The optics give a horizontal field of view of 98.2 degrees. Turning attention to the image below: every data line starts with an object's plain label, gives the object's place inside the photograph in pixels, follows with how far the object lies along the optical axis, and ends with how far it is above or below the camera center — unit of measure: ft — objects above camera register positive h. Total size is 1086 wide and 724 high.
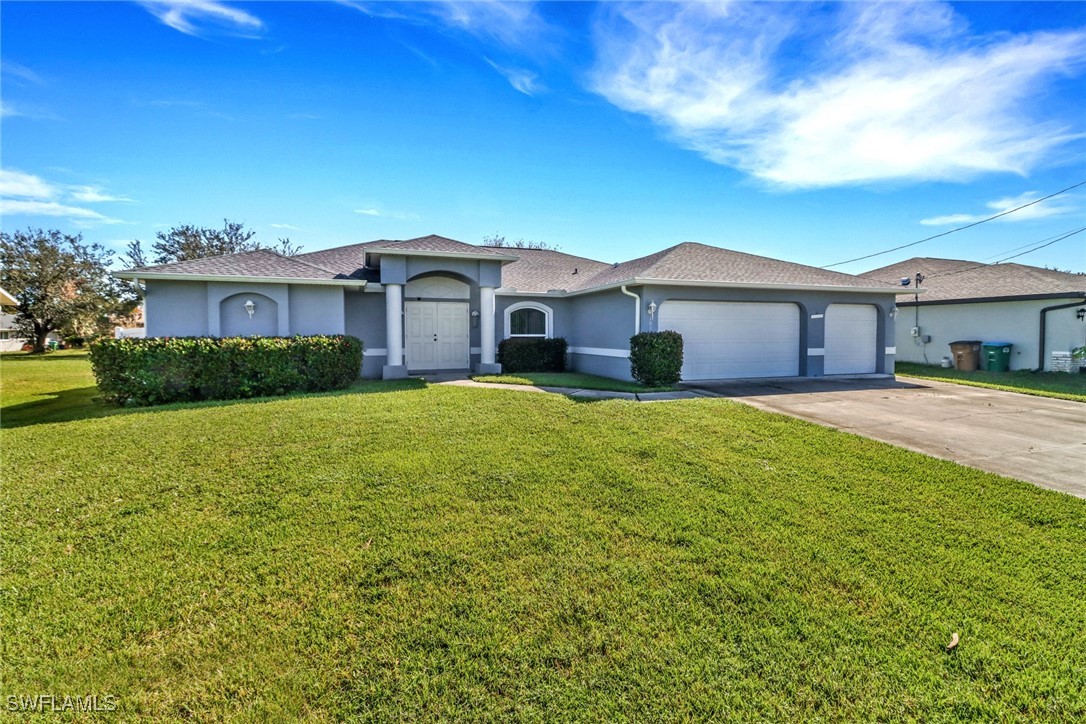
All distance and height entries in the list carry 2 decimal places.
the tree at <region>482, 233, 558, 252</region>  133.40 +28.51
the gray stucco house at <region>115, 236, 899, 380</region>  37.86 +2.95
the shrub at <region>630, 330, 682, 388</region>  35.06 -1.41
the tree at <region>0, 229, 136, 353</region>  89.86 +11.39
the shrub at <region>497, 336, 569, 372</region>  46.75 -1.54
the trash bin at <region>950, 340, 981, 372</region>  50.34 -1.73
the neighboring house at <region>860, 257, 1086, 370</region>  46.34 +2.85
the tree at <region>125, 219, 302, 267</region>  103.71 +21.04
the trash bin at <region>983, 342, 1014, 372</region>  49.03 -1.89
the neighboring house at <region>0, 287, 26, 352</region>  105.06 +1.20
